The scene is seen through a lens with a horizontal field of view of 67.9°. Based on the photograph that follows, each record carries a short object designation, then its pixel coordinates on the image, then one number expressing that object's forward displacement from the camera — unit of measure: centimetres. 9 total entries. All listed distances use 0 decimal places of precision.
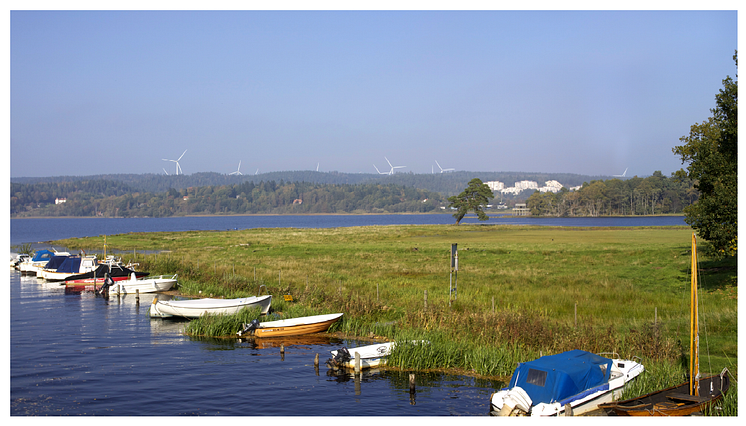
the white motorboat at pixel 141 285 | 5062
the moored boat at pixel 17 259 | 7535
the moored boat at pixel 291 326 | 3161
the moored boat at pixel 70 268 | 6056
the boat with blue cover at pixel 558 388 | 1709
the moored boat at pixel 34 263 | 6875
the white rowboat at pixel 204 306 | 3506
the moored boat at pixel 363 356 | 2470
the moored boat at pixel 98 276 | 5528
